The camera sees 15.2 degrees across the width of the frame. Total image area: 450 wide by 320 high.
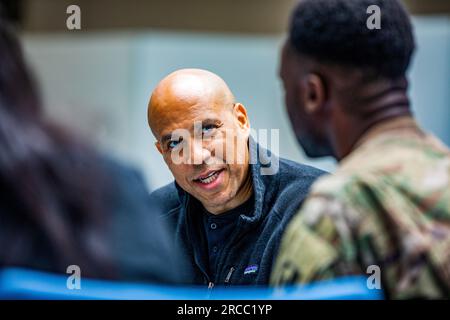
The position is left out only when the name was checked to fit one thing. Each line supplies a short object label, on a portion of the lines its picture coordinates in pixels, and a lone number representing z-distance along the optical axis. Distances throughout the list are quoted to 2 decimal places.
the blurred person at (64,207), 2.37
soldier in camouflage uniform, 2.52
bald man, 2.79
